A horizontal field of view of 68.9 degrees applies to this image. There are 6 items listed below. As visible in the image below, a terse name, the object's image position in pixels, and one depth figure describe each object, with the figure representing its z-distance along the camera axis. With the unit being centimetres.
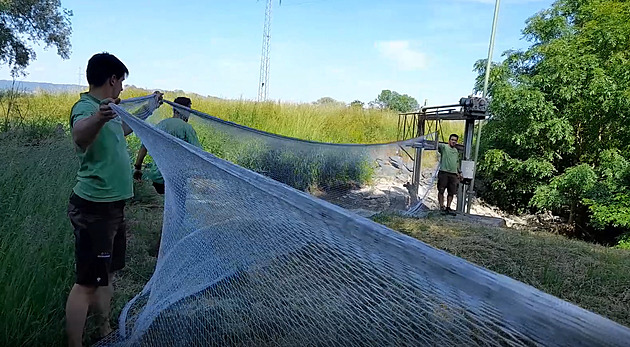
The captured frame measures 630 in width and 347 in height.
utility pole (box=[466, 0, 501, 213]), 757
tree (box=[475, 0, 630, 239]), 750
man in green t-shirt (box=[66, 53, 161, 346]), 155
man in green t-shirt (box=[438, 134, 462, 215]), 636
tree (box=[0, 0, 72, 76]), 1024
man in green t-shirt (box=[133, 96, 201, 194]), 268
